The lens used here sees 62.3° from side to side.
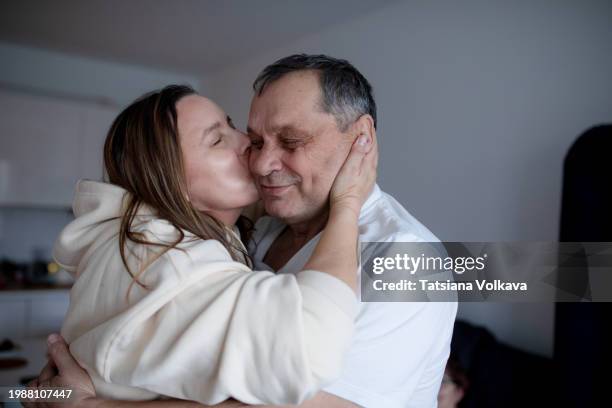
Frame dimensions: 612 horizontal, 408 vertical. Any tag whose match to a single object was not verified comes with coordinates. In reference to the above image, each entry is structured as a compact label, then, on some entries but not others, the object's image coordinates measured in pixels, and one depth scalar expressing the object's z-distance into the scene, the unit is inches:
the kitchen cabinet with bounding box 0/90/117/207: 164.4
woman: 29.7
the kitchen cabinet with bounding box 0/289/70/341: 157.5
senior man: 36.0
